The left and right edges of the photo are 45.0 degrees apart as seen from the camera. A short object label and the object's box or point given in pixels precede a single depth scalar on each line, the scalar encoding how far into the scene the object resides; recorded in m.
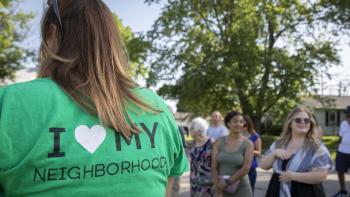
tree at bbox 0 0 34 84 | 26.59
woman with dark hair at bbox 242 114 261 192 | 7.88
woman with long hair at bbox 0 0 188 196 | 1.26
